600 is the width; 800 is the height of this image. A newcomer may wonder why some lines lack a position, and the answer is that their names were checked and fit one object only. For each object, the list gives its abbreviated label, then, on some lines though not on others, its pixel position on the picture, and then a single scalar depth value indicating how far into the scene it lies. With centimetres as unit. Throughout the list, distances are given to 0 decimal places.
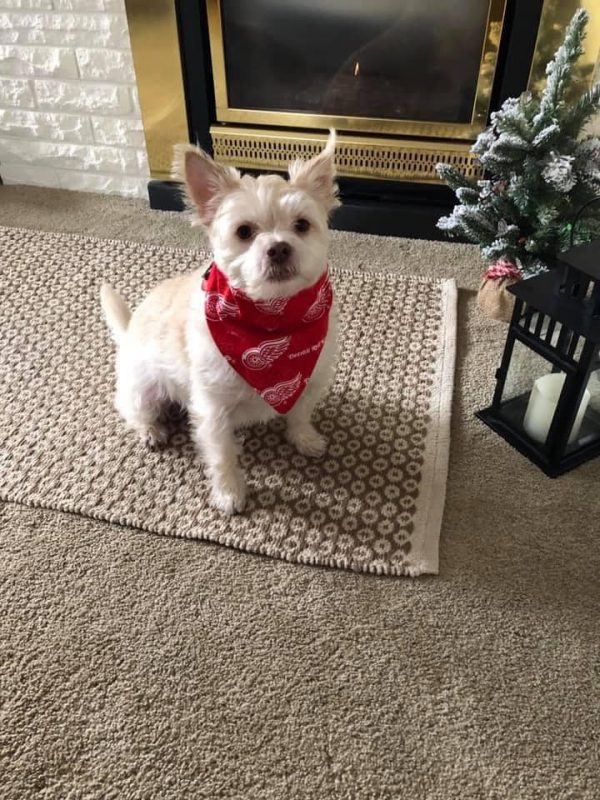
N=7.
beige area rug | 128
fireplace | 194
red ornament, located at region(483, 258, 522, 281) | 174
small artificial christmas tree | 155
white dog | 109
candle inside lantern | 135
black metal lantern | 121
